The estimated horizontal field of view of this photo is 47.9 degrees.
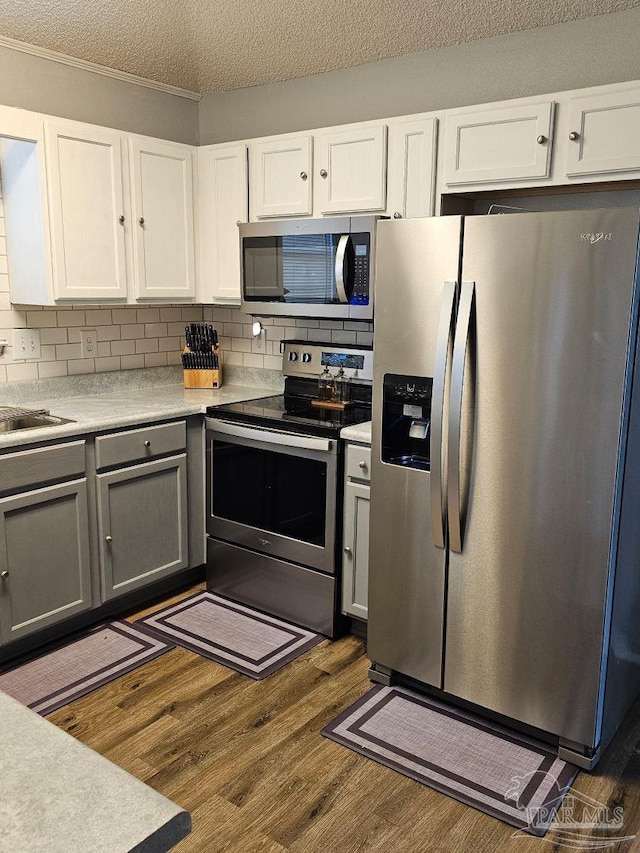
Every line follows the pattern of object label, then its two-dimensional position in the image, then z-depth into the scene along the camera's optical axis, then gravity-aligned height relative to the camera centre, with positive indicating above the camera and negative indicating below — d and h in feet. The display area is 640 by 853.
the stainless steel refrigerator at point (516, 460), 6.77 -1.58
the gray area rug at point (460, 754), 6.98 -4.72
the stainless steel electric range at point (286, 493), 9.84 -2.73
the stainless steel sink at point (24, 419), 9.80 -1.63
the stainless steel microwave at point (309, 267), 9.80 +0.49
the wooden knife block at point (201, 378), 12.65 -1.36
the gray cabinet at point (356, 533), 9.40 -3.04
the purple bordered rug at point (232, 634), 9.49 -4.63
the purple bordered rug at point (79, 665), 8.62 -4.66
